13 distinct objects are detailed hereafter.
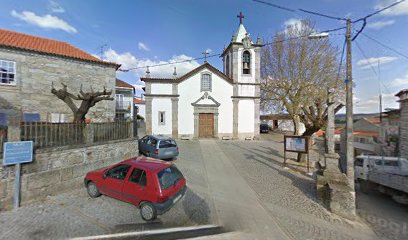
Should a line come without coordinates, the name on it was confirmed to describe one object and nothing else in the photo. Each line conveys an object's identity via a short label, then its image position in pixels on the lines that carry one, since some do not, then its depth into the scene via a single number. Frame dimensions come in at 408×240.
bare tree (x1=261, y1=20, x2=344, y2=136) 15.41
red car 4.46
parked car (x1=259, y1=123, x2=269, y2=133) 35.00
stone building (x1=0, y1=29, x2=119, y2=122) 12.09
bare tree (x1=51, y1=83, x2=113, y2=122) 7.45
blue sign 4.57
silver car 9.63
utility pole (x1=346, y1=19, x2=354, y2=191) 5.80
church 19.09
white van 8.41
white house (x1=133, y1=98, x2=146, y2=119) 37.59
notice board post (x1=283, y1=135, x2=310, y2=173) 9.35
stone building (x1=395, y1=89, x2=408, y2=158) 11.67
